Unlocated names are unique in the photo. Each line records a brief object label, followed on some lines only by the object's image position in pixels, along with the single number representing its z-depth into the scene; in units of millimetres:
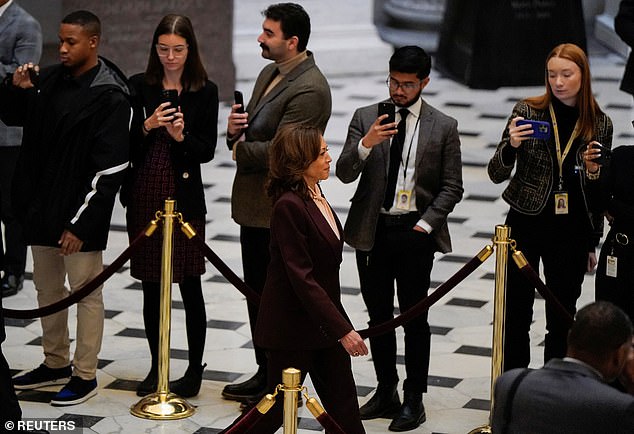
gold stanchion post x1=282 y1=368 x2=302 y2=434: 10984
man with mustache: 14914
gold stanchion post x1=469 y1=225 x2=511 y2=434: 13984
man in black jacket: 14633
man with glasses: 14406
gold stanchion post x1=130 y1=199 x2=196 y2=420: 14562
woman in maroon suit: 11852
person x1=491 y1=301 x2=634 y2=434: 8812
